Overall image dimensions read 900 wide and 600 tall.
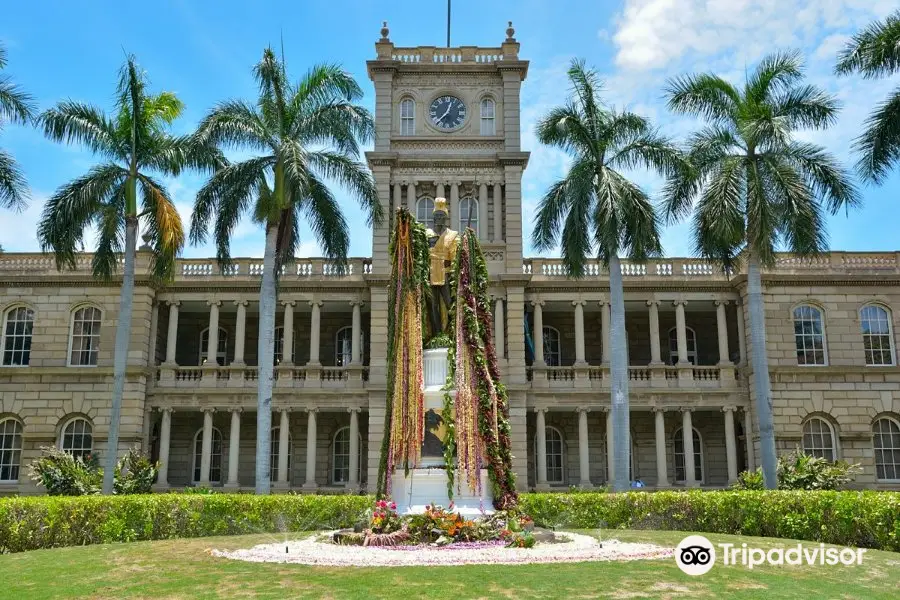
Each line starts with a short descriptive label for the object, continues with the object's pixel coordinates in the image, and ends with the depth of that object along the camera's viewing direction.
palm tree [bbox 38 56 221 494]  21.98
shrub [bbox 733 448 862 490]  24.00
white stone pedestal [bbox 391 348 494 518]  13.20
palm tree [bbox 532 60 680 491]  22.62
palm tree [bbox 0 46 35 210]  21.38
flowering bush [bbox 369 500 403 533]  12.64
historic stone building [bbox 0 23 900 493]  30.77
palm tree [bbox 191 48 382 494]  22.58
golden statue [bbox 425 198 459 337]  14.58
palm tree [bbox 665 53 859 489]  21.55
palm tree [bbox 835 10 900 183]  19.80
